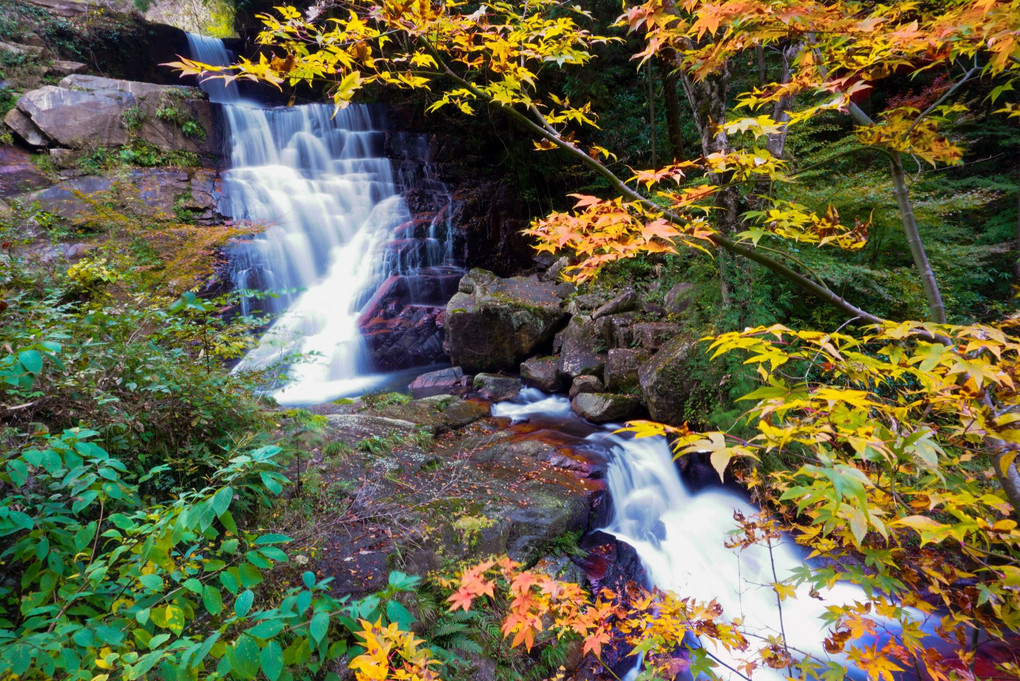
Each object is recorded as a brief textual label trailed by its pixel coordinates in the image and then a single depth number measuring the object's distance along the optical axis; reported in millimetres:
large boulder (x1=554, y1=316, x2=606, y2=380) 7746
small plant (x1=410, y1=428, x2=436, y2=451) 5391
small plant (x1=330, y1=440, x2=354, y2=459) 4363
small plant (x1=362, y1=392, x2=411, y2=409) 6833
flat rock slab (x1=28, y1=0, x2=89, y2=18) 12297
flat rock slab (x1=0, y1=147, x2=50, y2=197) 9081
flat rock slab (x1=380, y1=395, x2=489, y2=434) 6230
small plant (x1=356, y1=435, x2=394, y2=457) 4723
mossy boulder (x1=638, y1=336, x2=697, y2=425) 5891
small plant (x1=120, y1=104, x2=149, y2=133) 11008
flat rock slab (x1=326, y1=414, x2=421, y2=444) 4922
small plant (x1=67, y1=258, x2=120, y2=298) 3367
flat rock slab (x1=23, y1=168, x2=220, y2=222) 8393
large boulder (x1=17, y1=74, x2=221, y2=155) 10219
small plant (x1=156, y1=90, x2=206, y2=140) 11820
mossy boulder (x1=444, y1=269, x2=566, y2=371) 8961
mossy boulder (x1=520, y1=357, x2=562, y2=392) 8109
